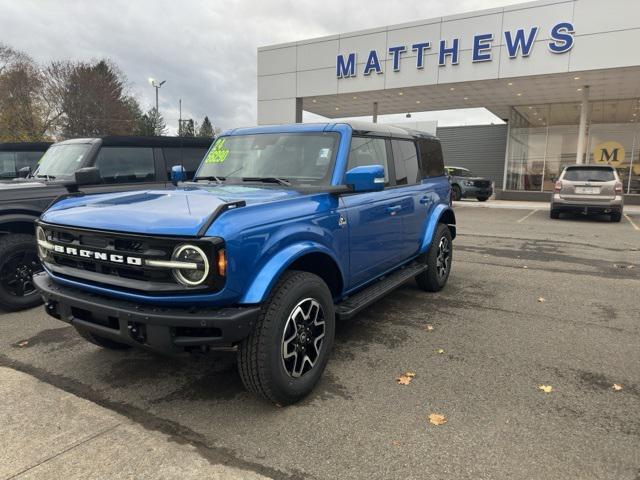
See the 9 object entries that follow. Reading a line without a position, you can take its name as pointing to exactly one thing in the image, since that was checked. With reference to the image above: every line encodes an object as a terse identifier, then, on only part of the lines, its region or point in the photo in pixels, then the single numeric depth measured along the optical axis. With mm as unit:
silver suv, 13141
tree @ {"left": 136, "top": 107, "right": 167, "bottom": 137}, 55772
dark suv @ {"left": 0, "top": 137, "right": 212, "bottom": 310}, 4941
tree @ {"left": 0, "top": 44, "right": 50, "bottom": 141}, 32688
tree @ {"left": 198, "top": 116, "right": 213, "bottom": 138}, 97650
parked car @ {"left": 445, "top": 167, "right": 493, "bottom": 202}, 22141
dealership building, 16625
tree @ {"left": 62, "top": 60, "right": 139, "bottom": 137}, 36531
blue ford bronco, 2580
